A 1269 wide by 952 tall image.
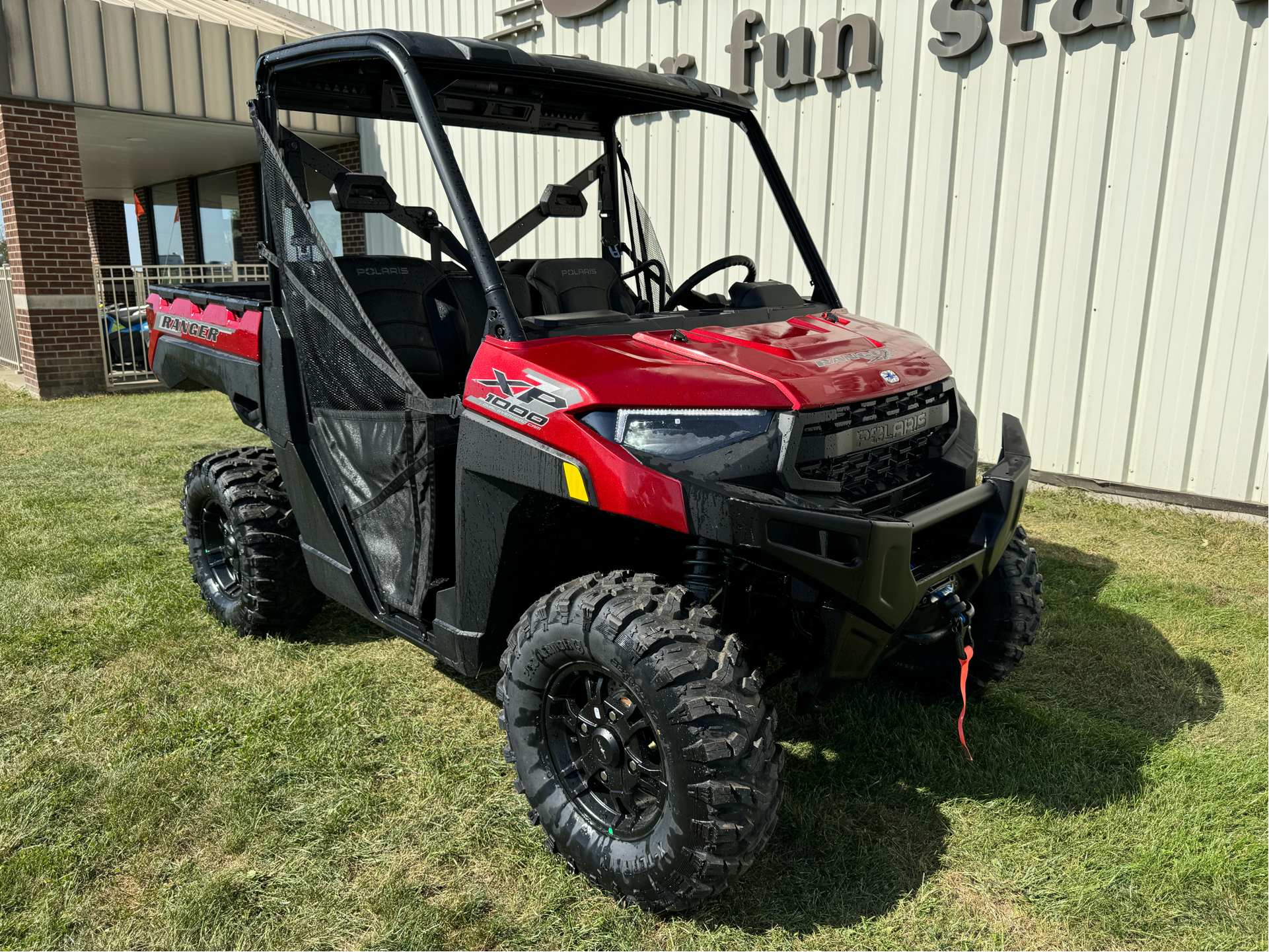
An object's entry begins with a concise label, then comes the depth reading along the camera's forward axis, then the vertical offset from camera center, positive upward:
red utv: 2.16 -0.54
